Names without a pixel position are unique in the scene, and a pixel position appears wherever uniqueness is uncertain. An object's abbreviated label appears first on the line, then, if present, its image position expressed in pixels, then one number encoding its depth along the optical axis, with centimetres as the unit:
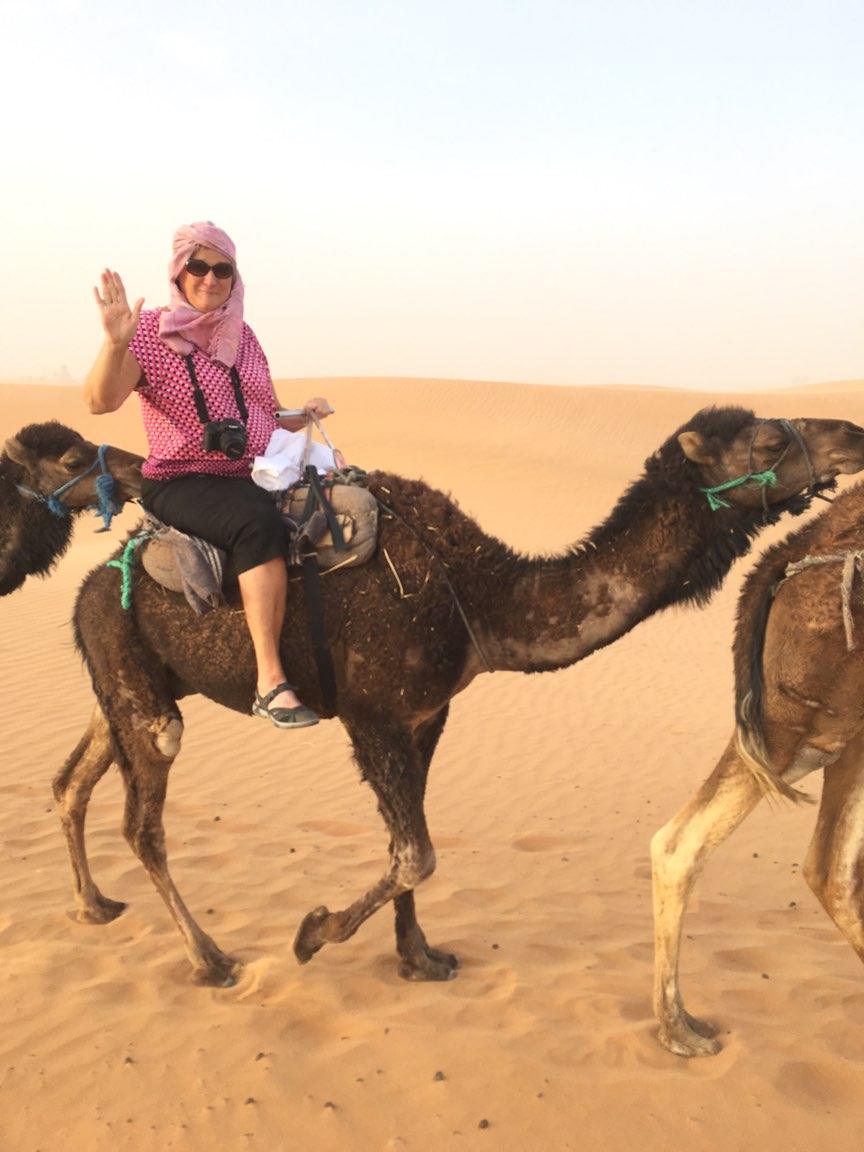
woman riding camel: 399
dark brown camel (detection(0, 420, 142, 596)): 468
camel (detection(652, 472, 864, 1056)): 356
